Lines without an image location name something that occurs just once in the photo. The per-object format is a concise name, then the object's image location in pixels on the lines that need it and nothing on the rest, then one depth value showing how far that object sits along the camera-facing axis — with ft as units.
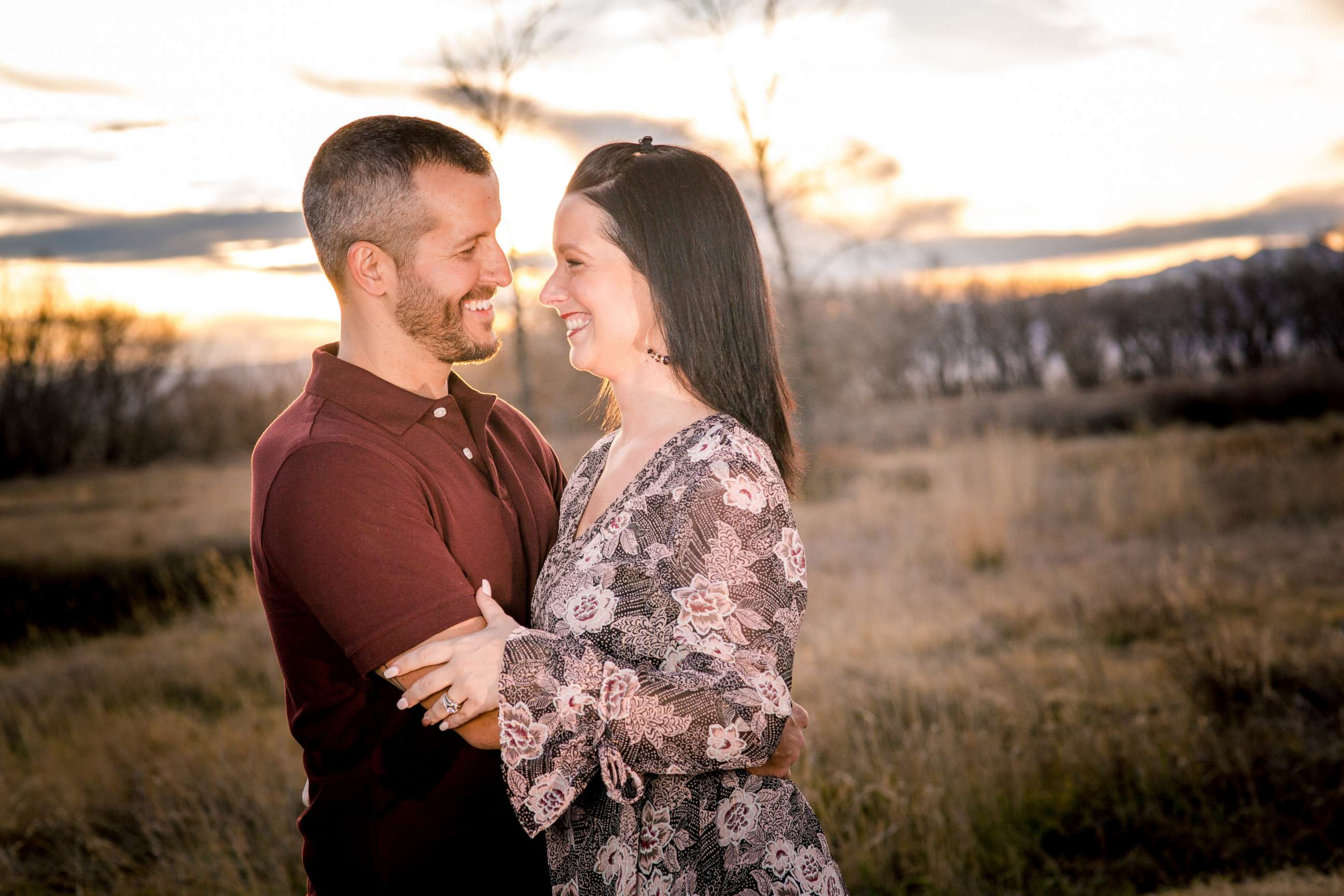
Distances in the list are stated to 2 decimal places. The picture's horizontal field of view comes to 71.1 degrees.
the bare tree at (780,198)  50.11
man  6.17
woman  5.63
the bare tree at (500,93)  46.16
